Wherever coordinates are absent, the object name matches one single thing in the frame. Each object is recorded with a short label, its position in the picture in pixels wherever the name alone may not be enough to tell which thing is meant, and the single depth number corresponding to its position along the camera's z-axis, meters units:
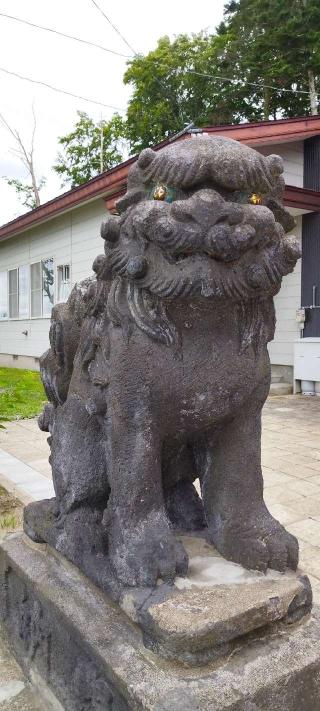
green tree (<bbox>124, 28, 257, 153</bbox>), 16.50
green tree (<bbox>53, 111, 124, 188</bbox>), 19.36
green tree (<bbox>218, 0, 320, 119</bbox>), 14.12
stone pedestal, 1.02
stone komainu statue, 1.07
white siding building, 7.09
